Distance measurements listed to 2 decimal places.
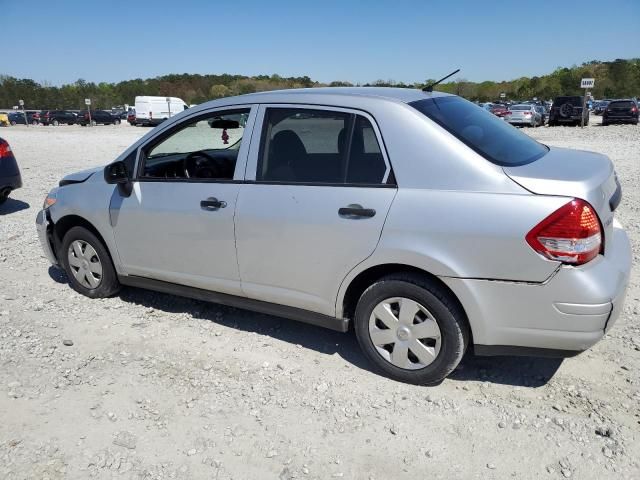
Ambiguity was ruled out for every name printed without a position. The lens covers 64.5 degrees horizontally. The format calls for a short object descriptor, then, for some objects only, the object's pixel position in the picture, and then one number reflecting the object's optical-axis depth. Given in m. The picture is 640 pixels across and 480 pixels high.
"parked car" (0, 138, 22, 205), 7.88
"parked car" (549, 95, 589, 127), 29.34
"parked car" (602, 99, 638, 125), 28.48
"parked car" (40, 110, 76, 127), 51.28
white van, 45.31
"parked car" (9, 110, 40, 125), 52.80
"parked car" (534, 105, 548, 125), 34.29
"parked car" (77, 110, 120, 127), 49.94
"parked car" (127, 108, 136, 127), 48.44
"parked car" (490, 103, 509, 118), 34.04
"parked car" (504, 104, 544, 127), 30.91
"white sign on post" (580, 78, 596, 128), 28.06
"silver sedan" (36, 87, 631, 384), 2.69
